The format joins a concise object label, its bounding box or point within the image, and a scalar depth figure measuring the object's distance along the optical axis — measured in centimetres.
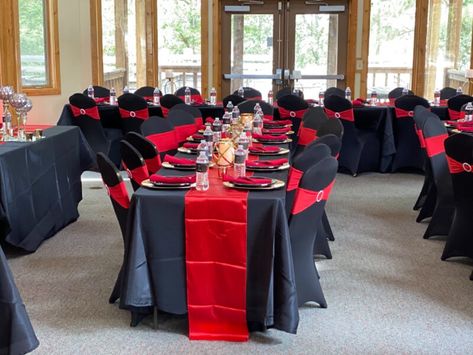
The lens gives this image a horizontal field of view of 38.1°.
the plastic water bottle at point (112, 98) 819
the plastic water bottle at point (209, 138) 411
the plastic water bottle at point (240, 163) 361
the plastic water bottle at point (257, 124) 539
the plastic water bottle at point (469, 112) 631
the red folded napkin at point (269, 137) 513
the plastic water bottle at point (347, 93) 864
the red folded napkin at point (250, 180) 331
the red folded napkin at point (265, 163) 393
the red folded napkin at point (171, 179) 335
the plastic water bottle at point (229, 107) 652
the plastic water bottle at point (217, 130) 456
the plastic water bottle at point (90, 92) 842
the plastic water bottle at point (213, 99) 837
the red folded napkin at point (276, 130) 556
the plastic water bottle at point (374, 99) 813
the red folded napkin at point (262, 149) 456
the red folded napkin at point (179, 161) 397
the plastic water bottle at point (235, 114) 577
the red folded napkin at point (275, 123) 619
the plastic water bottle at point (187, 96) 828
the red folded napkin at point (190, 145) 471
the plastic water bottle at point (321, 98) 818
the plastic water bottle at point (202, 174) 330
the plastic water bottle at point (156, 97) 845
